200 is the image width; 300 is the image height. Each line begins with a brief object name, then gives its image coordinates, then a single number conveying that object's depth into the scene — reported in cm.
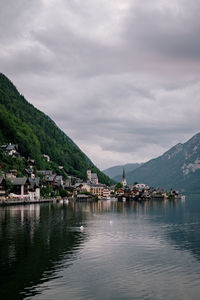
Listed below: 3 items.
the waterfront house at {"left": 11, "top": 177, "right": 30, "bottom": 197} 16142
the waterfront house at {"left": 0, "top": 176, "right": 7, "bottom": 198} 13570
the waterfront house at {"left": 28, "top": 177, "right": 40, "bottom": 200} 17195
